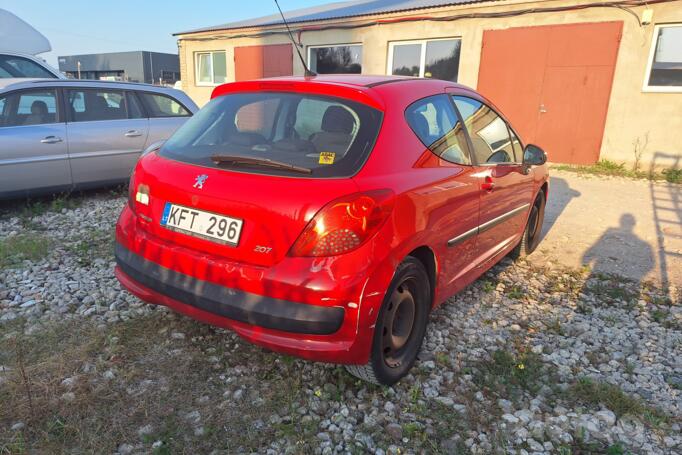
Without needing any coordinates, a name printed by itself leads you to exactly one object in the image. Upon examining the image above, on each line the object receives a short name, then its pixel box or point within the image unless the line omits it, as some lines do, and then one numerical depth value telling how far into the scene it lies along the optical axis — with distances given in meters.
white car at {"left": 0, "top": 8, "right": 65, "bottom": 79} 8.20
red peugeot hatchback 2.13
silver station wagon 5.22
